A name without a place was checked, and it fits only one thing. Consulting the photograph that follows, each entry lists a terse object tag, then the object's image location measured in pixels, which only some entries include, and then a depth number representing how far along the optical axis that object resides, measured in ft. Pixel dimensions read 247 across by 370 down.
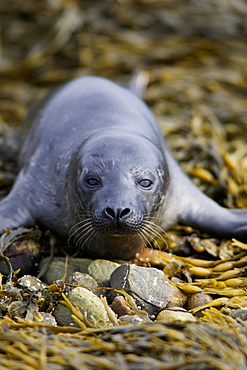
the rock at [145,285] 21.07
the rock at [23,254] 24.18
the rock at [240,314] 19.62
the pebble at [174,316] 19.99
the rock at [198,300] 21.99
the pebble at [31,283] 21.84
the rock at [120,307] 20.44
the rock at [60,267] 23.44
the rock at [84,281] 22.01
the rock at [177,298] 21.81
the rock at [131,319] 19.67
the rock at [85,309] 19.86
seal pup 24.11
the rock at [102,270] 22.82
